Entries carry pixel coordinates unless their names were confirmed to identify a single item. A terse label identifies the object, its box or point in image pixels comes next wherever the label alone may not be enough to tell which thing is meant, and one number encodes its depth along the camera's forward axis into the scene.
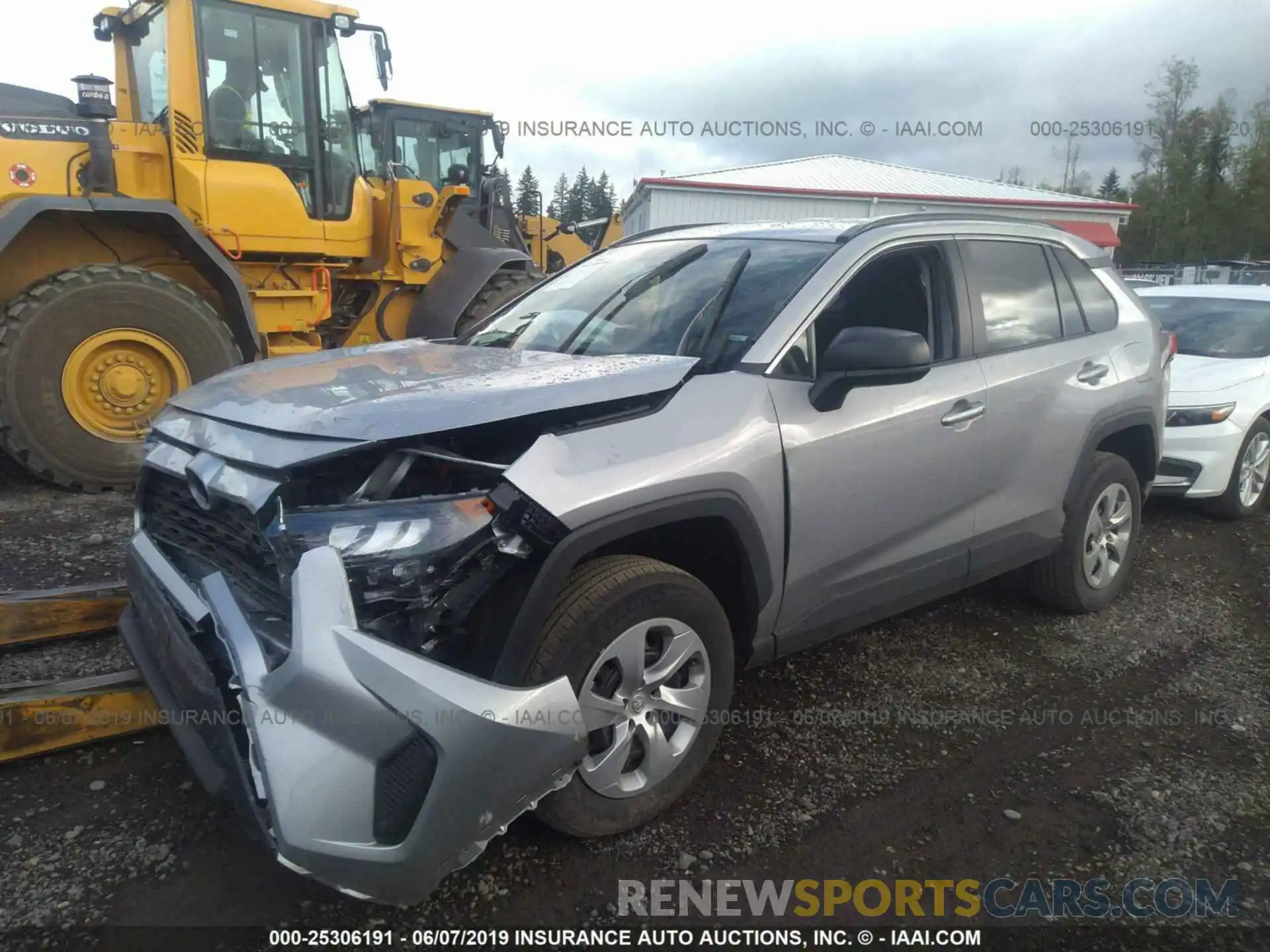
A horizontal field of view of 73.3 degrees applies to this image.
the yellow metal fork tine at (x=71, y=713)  2.66
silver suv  1.96
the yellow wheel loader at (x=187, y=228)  5.53
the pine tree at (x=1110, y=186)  67.00
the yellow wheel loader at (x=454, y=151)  10.50
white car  5.80
